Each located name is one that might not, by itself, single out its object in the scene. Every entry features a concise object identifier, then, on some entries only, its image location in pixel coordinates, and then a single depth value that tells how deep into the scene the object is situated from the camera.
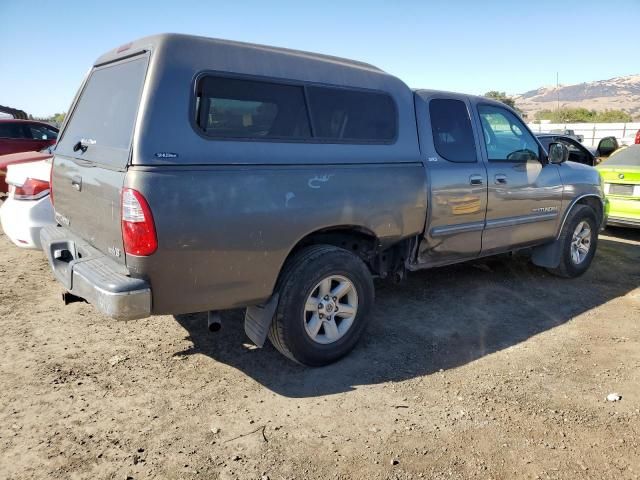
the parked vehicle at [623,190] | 7.70
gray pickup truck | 2.88
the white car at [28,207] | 4.90
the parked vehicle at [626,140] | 23.89
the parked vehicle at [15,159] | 7.28
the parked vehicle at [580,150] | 10.75
